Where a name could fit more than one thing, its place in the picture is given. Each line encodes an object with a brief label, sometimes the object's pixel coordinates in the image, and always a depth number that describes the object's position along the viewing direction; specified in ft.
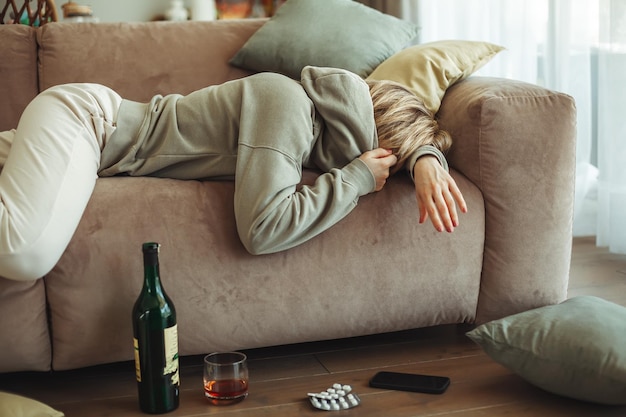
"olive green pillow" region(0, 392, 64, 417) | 4.23
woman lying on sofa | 4.66
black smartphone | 4.91
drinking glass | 4.75
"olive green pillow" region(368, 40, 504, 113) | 6.24
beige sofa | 4.90
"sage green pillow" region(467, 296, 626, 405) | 4.50
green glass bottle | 4.46
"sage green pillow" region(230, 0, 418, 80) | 7.15
